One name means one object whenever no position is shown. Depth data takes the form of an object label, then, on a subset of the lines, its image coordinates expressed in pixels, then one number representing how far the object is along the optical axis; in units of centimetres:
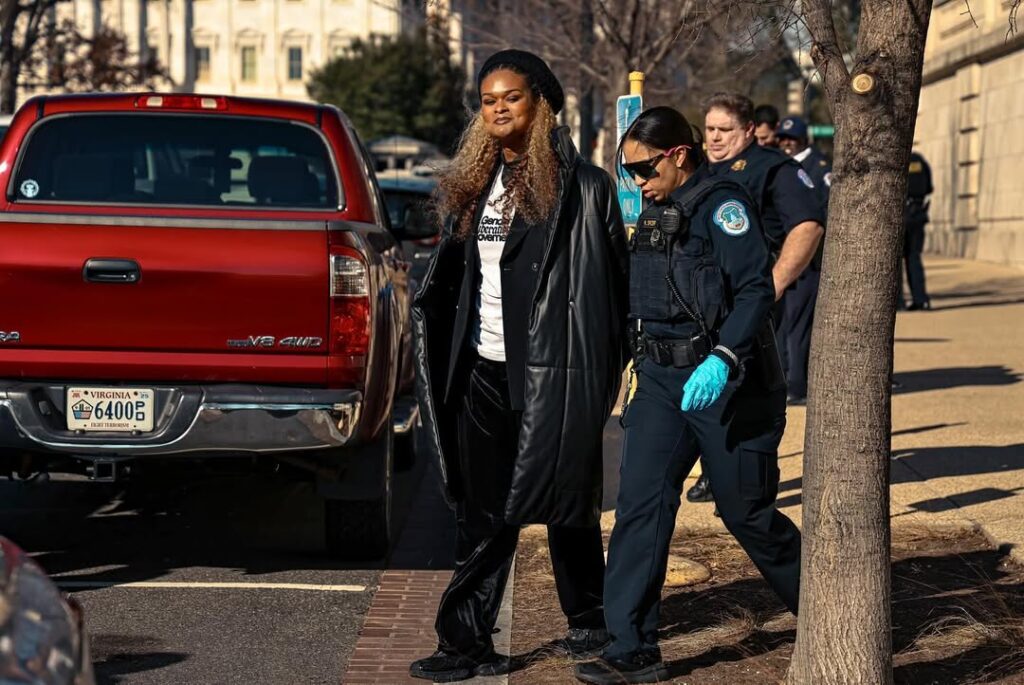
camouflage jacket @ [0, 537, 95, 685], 288
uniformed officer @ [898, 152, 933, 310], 1991
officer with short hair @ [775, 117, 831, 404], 1117
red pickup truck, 637
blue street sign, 830
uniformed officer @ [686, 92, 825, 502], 721
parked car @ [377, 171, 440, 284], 1500
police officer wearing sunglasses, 505
